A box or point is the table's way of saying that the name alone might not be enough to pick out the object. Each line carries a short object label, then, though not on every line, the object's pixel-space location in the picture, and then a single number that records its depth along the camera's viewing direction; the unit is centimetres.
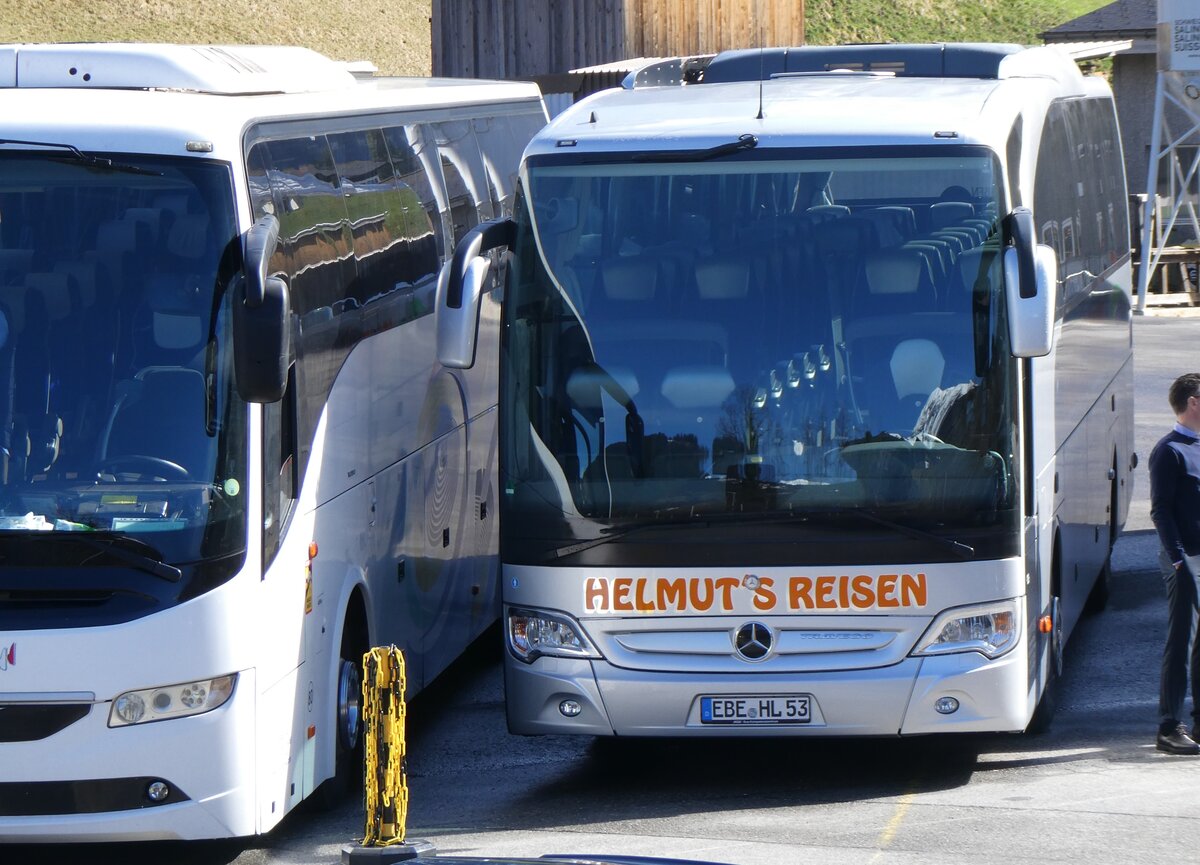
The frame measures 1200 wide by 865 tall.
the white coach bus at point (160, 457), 1410
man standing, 1848
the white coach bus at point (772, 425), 1655
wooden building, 5531
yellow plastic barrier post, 1441
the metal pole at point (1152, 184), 5828
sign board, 5712
